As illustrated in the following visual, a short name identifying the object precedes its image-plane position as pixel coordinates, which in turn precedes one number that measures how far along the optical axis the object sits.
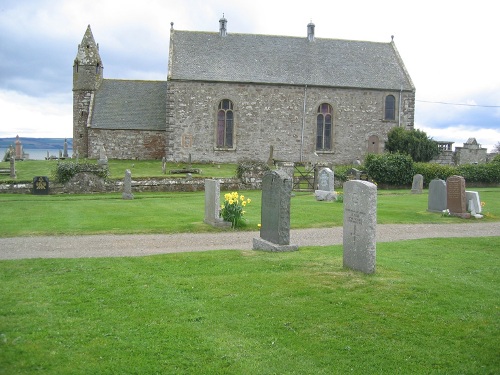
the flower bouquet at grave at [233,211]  16.27
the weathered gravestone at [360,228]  9.38
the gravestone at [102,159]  31.19
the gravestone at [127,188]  24.52
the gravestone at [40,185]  26.64
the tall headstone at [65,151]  47.12
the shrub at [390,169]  32.20
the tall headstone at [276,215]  11.76
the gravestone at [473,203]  19.25
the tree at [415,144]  39.75
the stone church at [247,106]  41.34
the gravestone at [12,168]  31.20
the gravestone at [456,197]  19.08
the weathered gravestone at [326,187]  24.44
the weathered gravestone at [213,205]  16.16
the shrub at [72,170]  27.19
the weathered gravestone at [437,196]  19.92
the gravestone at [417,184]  28.95
